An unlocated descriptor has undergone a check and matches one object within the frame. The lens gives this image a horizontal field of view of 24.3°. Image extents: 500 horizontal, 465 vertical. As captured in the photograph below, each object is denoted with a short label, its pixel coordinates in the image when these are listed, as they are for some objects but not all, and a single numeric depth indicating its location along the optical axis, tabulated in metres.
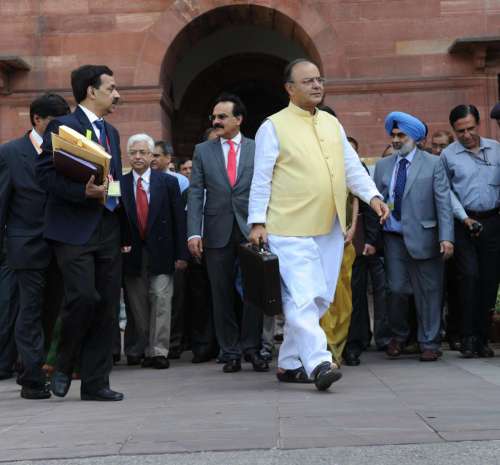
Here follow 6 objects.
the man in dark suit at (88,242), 6.46
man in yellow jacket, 7.12
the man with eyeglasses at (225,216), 8.76
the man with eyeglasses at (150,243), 9.68
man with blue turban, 9.30
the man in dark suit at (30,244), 7.30
